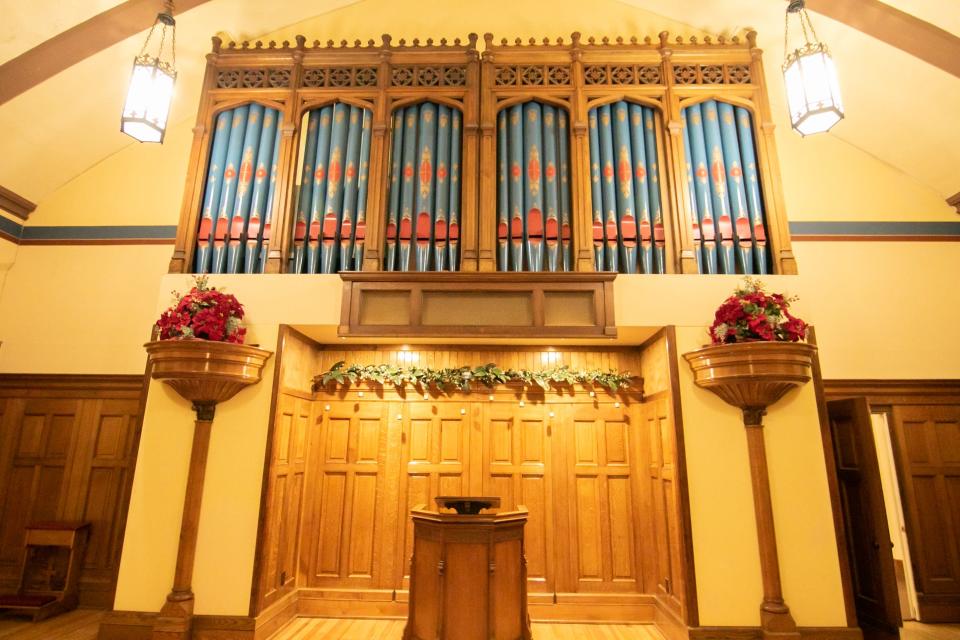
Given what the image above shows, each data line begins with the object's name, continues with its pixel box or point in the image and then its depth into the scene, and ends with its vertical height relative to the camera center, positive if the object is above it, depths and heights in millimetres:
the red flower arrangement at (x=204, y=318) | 4207 +1047
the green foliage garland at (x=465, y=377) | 5230 +718
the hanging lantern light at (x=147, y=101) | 3992 +2687
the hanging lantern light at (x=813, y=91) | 3676 +2593
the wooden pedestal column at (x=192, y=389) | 4035 +459
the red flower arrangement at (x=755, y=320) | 4094 +1040
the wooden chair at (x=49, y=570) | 4801 -1293
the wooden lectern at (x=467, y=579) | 3619 -943
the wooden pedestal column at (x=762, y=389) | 3951 +485
